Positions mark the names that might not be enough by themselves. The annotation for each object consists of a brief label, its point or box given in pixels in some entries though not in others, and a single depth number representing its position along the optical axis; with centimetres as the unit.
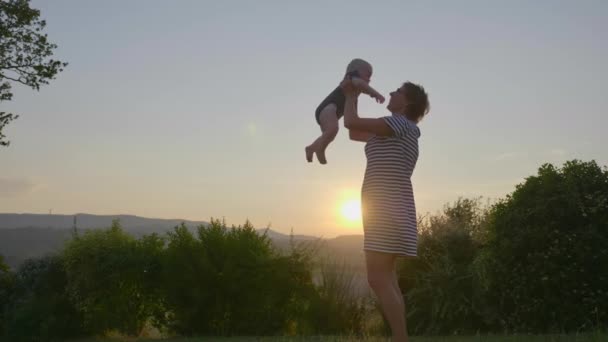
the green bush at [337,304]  1130
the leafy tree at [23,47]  1453
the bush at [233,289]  1146
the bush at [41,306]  1273
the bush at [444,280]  1106
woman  472
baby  557
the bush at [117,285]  1236
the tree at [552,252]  936
